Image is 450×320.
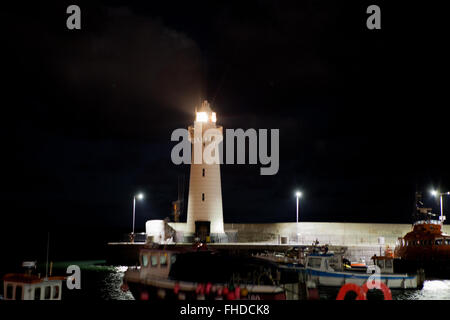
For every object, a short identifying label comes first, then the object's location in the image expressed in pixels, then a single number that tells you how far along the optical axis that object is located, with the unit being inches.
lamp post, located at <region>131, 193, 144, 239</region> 2362.1
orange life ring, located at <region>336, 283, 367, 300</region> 950.4
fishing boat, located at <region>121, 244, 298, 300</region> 929.5
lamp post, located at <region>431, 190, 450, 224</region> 1956.8
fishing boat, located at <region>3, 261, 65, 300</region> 873.5
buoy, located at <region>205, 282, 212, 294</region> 933.8
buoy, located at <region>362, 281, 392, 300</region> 982.9
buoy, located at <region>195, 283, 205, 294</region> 937.5
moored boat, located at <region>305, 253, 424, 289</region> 1325.0
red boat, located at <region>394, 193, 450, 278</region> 1723.7
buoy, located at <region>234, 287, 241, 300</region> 900.0
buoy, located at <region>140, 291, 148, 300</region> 1024.9
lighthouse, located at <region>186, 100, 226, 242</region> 2107.5
